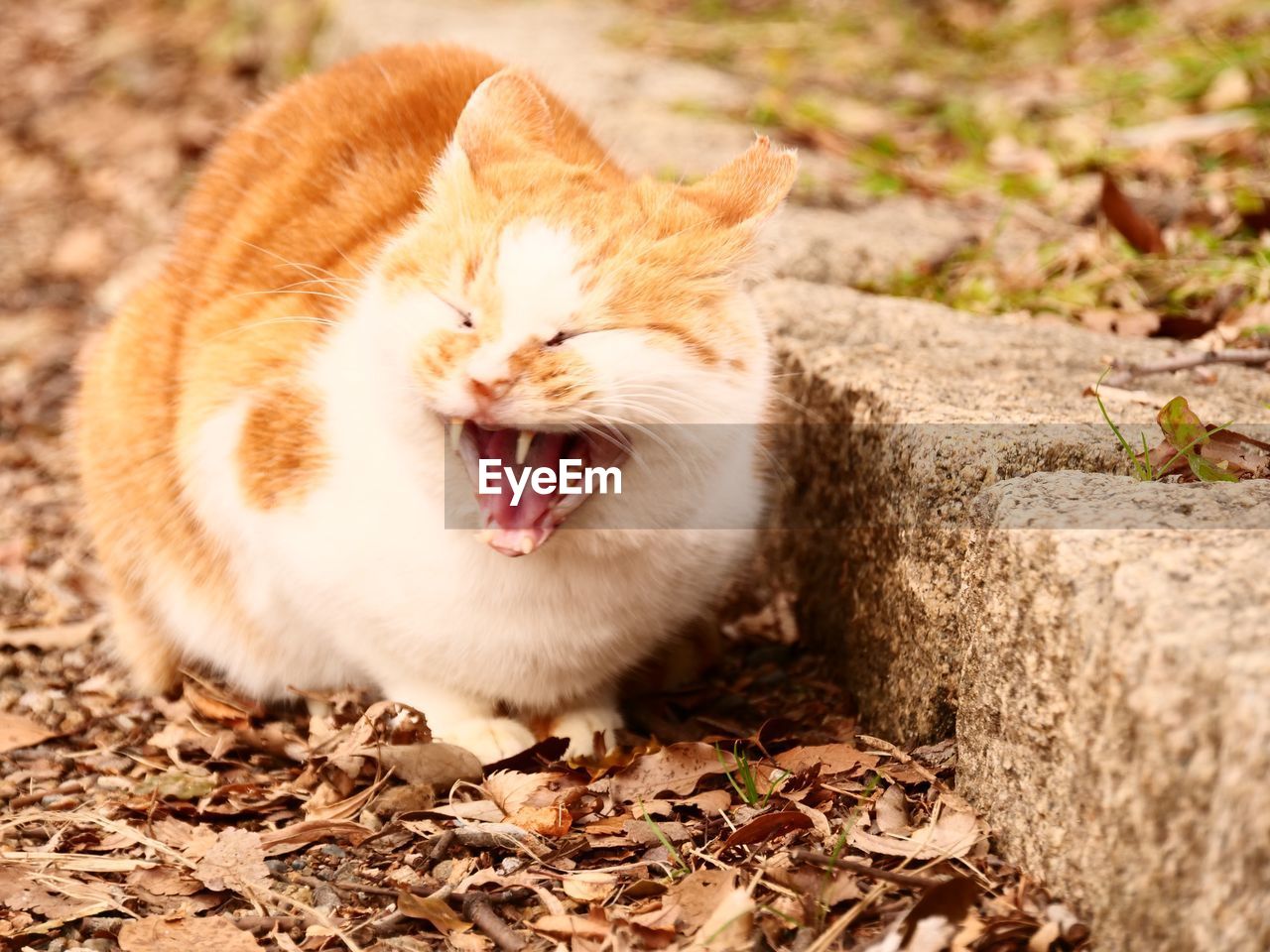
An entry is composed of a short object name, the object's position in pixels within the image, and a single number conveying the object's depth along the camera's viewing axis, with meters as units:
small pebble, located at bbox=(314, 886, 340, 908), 1.26
